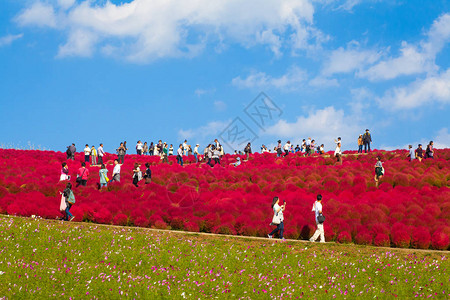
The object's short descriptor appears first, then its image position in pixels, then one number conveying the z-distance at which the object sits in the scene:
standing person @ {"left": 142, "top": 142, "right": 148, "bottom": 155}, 48.08
